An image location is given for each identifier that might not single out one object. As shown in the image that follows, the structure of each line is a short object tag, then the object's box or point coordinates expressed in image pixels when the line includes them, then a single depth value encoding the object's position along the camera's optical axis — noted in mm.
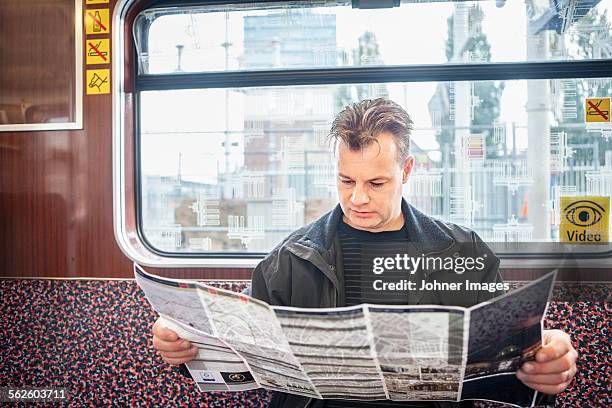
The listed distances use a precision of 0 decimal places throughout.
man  1967
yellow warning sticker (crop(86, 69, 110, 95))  2510
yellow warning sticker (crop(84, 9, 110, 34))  2500
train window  2205
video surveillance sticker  2115
